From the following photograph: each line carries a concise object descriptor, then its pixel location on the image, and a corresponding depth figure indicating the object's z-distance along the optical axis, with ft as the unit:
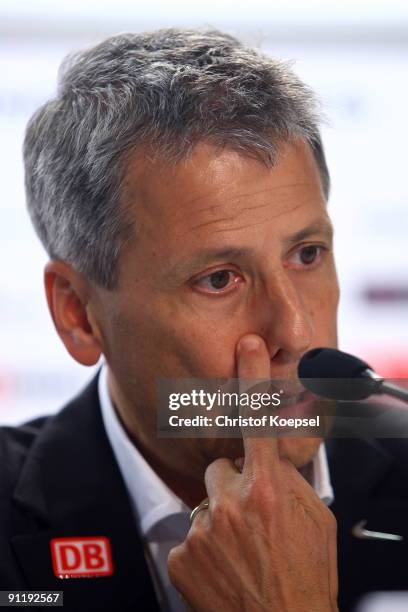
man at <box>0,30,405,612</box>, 10.22
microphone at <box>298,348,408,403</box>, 10.10
